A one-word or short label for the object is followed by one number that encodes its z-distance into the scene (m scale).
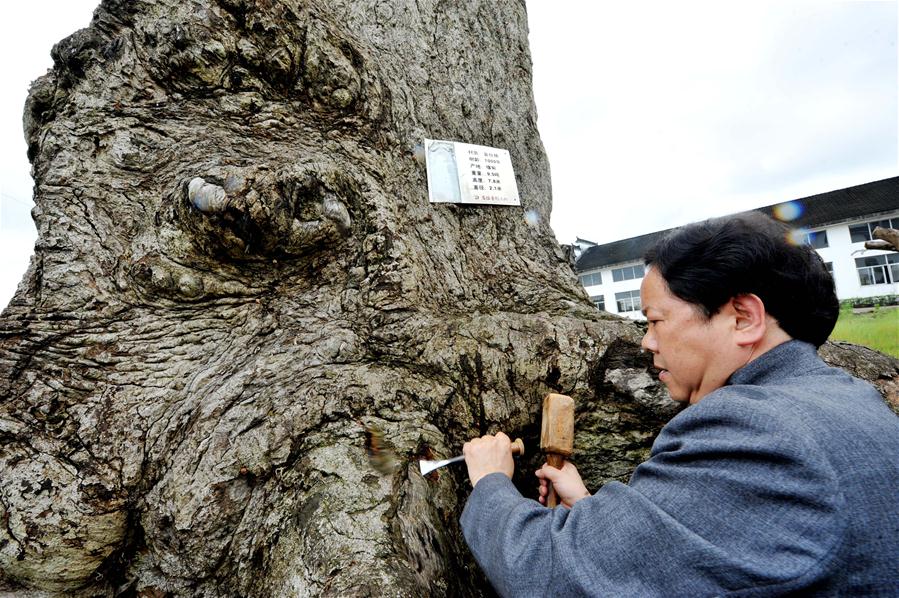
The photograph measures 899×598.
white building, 23.08
